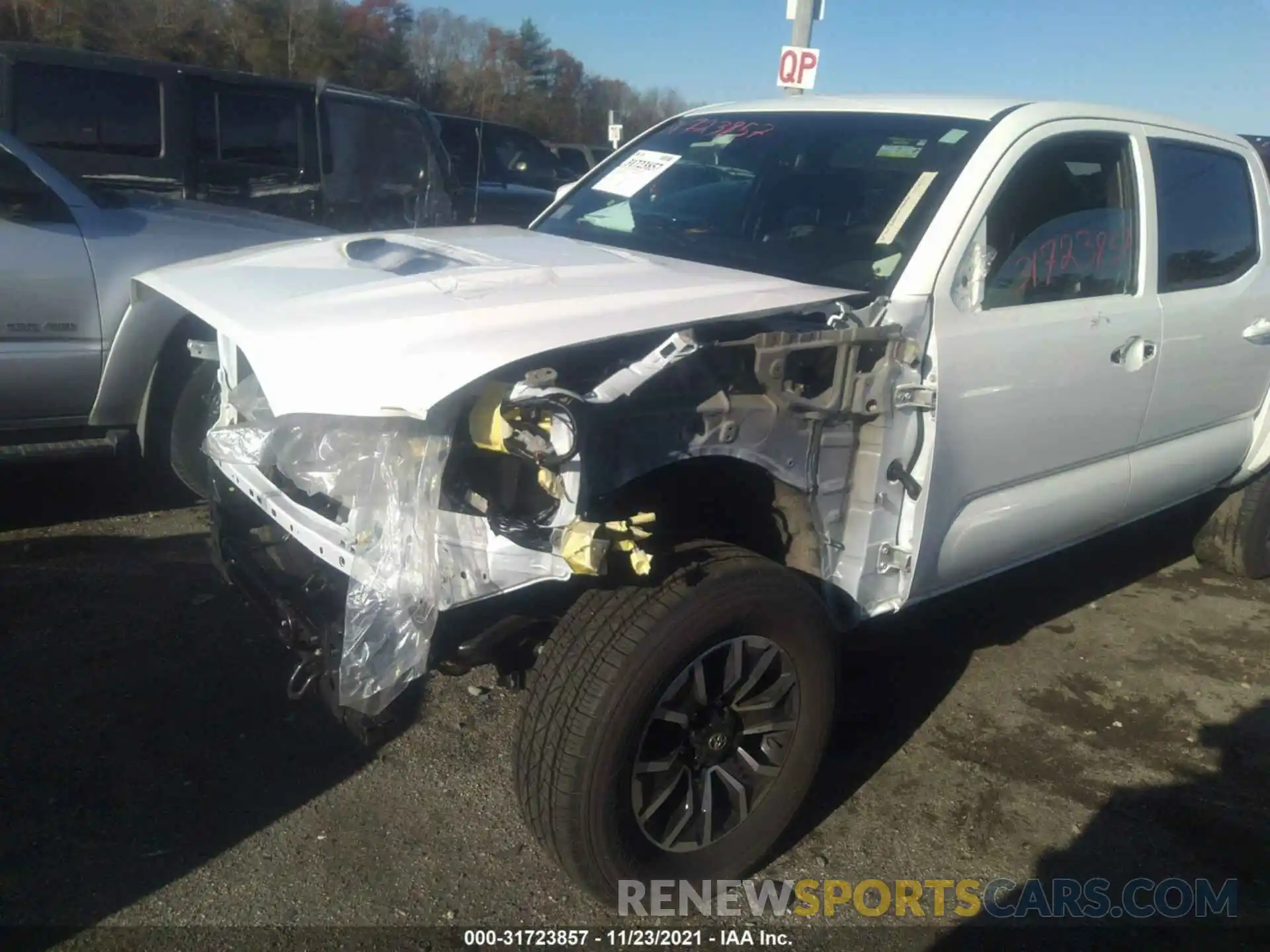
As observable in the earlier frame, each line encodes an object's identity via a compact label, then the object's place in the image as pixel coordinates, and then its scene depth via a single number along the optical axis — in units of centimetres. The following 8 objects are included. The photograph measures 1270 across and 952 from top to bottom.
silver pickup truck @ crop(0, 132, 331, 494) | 429
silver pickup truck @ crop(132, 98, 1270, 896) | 222
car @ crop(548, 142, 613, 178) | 1677
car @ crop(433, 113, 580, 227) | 1138
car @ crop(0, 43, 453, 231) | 601
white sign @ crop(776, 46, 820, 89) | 863
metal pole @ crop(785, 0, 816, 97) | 890
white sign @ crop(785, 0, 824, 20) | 894
